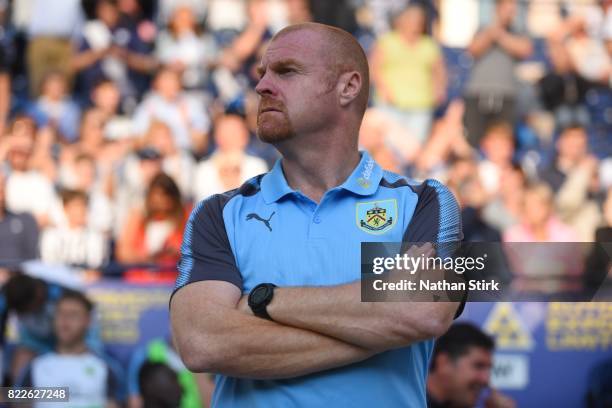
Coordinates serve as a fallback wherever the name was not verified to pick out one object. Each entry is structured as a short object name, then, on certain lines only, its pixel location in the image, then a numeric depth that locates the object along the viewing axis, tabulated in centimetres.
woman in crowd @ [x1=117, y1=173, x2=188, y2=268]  1636
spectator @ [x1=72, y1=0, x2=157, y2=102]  2005
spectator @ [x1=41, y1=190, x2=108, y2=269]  1597
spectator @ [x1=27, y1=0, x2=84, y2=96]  2022
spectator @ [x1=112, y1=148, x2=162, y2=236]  1732
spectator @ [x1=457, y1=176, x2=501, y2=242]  1684
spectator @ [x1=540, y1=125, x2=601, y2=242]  1853
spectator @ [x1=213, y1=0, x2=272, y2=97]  1995
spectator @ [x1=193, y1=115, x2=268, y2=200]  1797
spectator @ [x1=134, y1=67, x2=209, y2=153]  1908
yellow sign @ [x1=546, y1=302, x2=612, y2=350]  1473
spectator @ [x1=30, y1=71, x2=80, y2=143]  1914
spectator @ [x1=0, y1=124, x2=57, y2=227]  1736
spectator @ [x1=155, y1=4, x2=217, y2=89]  2008
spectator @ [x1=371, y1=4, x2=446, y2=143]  2016
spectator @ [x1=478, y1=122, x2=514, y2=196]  1895
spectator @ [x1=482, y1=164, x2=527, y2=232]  1794
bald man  635
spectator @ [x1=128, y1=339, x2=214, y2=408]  1403
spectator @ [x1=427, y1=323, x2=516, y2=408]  1242
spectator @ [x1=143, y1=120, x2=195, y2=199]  1806
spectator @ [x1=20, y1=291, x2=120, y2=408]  1361
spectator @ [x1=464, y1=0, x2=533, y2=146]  2011
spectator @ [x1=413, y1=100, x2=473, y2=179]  1911
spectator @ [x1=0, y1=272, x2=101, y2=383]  1427
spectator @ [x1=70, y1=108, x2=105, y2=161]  1845
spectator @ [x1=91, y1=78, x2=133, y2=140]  1905
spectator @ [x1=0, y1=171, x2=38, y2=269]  1628
